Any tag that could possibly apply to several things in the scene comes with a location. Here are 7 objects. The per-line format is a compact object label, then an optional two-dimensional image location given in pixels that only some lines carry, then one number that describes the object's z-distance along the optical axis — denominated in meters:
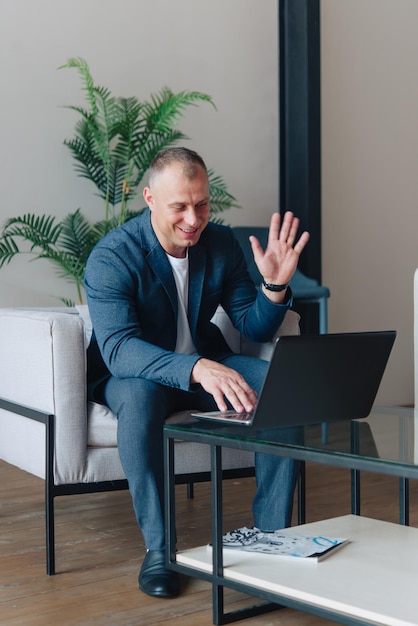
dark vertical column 4.67
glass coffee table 1.46
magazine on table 1.73
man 2.02
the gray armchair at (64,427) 2.17
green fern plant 3.71
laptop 1.65
